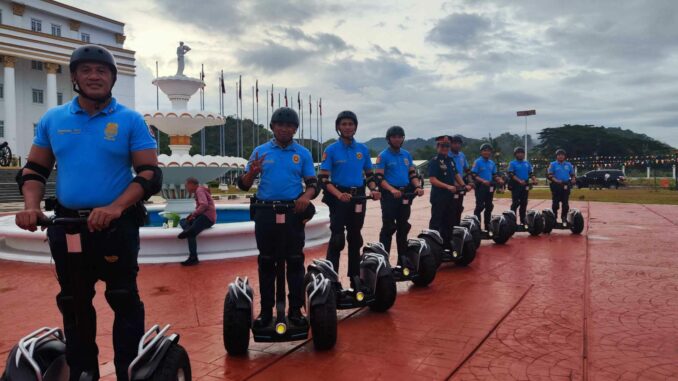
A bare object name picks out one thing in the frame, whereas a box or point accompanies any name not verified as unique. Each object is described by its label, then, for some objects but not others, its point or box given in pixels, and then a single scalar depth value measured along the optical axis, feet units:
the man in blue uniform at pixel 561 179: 38.37
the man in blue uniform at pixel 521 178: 36.37
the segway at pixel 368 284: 15.75
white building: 117.19
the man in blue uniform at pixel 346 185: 16.90
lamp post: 175.52
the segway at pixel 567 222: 36.58
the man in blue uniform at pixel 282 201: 13.08
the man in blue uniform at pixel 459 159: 28.55
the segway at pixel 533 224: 35.24
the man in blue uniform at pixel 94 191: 8.57
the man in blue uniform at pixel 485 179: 34.22
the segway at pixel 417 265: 19.65
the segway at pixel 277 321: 12.60
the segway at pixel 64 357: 8.13
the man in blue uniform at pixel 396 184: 19.74
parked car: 138.92
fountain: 26.25
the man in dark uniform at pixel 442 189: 23.73
